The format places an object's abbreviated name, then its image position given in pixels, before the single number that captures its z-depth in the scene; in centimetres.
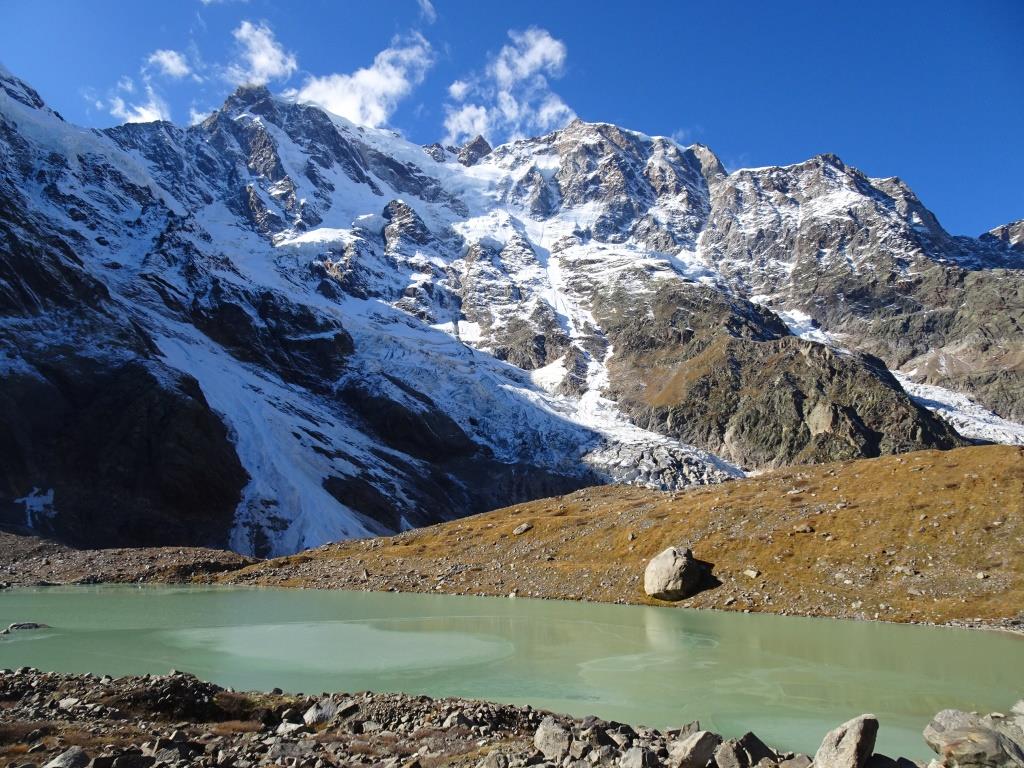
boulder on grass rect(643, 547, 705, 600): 4931
